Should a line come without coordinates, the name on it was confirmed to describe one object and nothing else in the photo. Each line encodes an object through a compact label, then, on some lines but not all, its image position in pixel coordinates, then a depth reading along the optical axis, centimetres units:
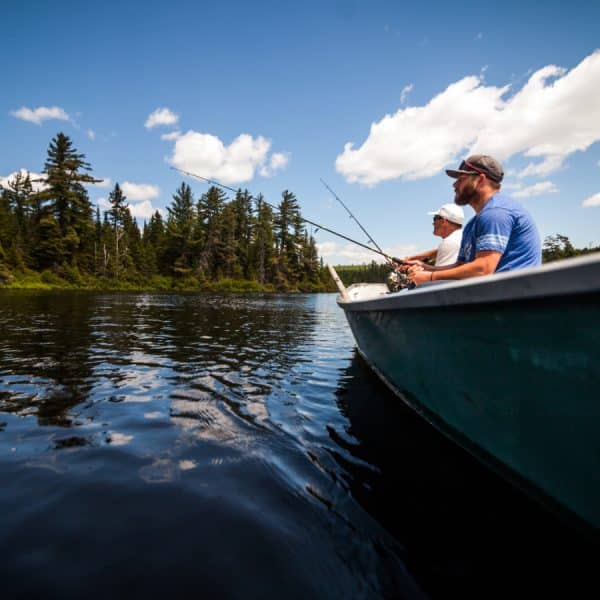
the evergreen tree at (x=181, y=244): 5001
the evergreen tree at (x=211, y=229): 5184
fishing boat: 148
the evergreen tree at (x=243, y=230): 5681
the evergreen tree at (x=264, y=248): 5556
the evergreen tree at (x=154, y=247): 4853
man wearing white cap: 444
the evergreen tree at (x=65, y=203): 3547
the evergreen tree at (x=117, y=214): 4853
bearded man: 265
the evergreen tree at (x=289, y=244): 5859
